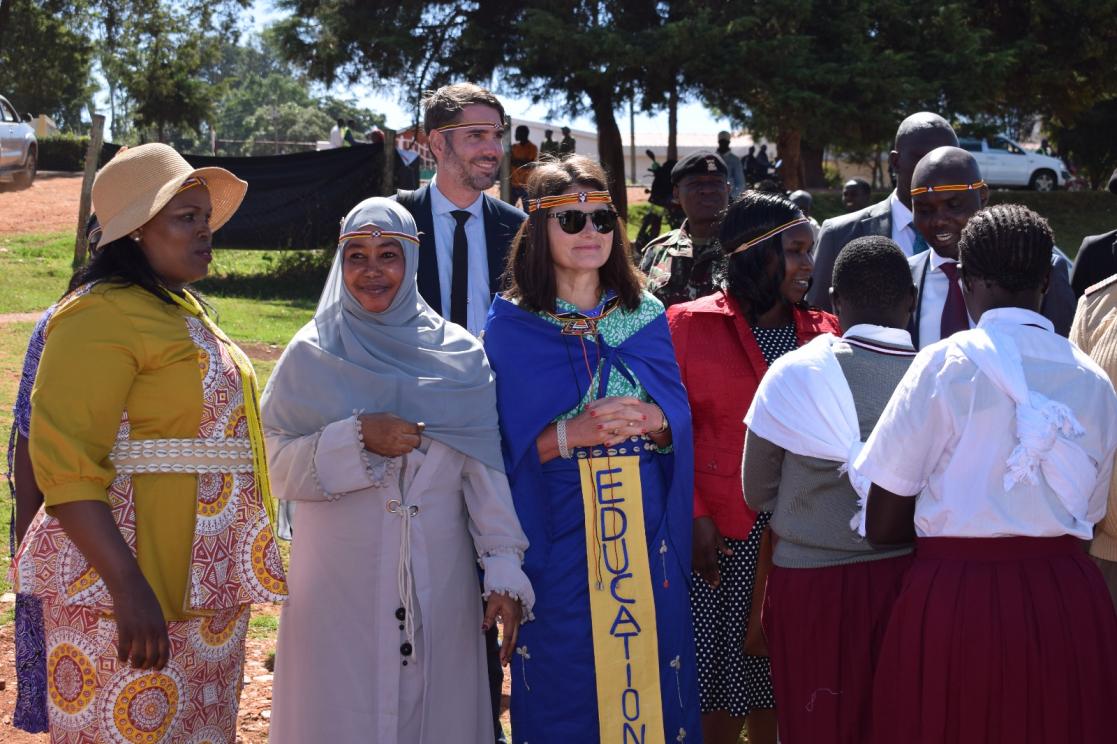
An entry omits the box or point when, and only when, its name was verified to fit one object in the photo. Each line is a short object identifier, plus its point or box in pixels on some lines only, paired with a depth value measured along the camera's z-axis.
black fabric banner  14.84
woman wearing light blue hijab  3.34
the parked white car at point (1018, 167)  30.88
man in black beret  5.07
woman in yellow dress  2.83
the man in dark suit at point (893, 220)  4.71
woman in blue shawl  3.45
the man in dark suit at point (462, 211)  4.52
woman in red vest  3.88
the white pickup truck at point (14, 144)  20.45
